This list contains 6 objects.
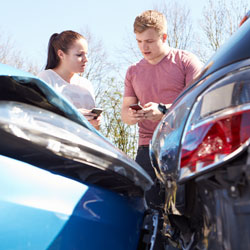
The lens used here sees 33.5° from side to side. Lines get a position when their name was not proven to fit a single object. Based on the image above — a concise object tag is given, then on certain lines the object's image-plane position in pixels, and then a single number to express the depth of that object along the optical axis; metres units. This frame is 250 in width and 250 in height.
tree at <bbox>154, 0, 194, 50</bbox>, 16.59
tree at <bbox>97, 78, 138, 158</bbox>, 12.79
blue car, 1.00
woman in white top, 3.09
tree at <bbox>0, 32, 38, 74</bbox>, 16.09
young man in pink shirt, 2.83
